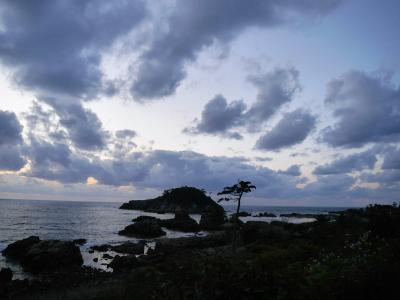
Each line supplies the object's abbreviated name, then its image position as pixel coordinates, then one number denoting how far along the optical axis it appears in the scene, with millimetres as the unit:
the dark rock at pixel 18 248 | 34156
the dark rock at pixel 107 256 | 34338
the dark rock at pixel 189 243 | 38281
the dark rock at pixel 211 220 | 73562
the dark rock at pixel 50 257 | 29408
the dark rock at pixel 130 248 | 37506
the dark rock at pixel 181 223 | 71838
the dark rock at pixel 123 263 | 28255
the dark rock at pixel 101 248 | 40375
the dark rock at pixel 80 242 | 45850
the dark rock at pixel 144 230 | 56812
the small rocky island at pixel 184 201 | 175488
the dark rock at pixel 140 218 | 92000
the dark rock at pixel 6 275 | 23458
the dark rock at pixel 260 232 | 36103
